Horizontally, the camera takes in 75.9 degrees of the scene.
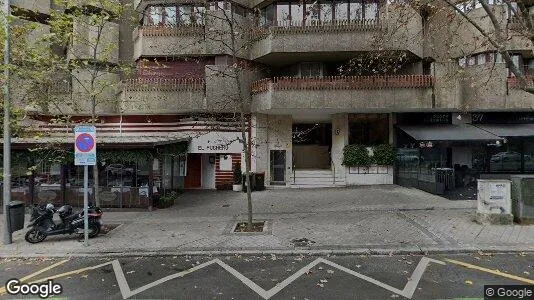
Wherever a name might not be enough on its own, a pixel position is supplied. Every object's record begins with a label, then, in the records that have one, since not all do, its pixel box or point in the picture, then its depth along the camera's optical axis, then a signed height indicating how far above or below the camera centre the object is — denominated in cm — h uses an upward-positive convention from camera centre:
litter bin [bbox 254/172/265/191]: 1880 -132
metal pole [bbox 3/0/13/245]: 949 +53
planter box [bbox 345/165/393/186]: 1898 -99
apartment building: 1688 +300
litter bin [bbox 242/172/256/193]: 1861 -132
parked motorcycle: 955 -182
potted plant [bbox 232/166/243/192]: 1922 -115
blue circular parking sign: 892 +45
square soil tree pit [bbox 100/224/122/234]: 1058 -222
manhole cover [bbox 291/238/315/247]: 882 -222
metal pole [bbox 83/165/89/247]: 891 -151
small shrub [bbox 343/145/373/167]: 1889 +7
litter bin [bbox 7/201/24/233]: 955 -158
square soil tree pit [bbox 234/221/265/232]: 1030 -215
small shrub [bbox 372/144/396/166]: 1877 +7
